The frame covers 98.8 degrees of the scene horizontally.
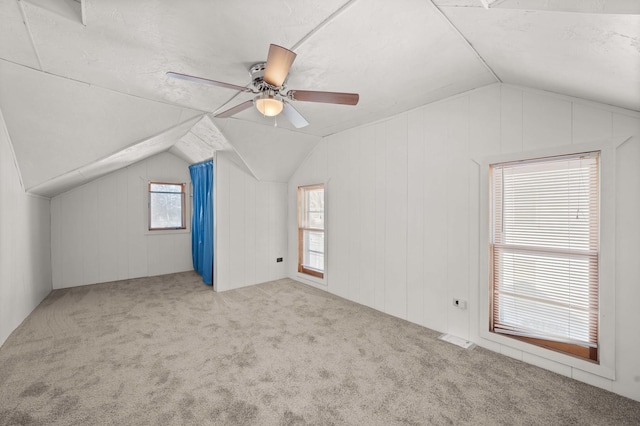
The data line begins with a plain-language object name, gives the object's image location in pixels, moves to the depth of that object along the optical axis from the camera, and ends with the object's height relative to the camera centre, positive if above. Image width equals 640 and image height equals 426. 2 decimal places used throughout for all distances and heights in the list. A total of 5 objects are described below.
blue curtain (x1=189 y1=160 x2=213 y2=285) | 4.89 -0.19
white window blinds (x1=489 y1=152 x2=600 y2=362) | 2.19 -0.37
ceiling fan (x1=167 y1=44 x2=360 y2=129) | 1.67 +0.89
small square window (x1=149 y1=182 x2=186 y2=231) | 5.59 +0.09
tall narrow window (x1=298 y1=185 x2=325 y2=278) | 4.90 -0.37
